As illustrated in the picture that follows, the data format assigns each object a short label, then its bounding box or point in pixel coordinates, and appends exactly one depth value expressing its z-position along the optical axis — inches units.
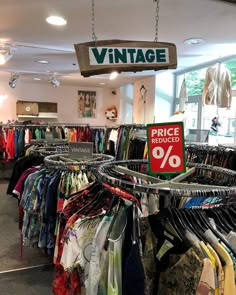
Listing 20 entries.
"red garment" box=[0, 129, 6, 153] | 261.3
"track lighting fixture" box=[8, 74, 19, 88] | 274.8
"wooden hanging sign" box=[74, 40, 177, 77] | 80.0
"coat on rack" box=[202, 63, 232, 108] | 169.0
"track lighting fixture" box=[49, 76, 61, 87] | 284.3
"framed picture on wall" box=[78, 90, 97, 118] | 398.6
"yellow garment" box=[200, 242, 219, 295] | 36.0
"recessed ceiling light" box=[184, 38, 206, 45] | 162.5
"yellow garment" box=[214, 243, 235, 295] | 36.8
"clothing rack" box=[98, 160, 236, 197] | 41.0
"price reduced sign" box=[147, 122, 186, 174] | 47.3
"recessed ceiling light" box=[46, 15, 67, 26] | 131.7
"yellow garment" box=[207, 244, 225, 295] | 36.6
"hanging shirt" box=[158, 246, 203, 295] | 36.9
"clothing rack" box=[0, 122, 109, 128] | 268.6
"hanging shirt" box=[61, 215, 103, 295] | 47.4
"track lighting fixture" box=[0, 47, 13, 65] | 174.2
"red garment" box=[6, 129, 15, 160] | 258.8
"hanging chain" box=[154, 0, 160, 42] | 108.8
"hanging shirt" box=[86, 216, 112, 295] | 42.2
